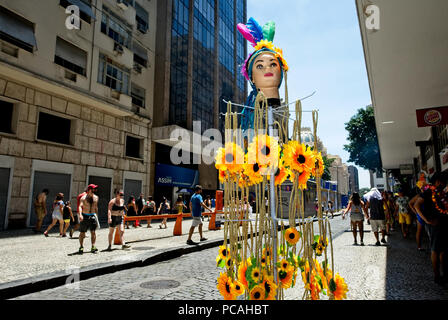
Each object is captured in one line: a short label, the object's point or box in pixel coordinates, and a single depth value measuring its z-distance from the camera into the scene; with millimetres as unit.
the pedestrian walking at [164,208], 17442
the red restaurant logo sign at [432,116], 8742
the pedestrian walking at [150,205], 16266
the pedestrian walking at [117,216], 7856
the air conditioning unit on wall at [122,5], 17625
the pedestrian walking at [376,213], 8209
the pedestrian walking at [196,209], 8766
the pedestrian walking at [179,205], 12930
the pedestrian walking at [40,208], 10977
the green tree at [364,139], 25484
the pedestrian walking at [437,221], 4406
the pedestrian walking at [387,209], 10976
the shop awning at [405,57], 5055
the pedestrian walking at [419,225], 5214
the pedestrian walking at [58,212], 10163
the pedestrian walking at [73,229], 10148
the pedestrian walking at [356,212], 8273
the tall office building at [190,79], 21094
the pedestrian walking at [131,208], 11984
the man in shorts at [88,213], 7480
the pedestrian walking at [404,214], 9829
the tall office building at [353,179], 121512
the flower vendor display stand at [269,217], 2086
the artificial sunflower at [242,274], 2195
